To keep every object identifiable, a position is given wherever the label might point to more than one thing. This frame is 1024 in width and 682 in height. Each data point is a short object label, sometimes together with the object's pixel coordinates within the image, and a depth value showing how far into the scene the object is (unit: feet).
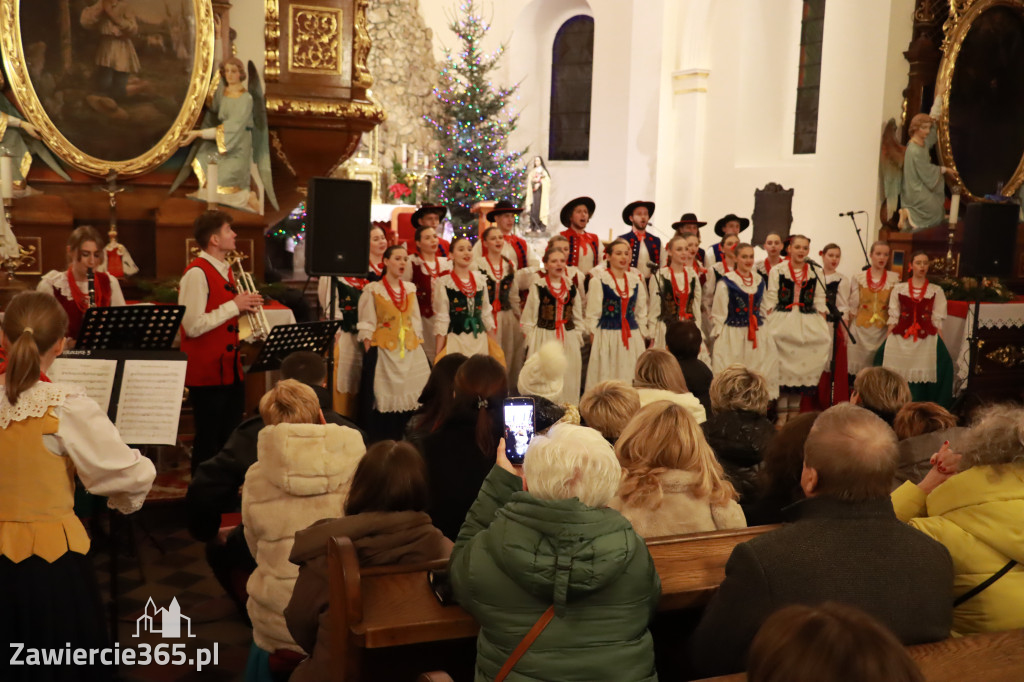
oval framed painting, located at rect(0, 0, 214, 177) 27.27
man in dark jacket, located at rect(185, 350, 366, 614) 13.69
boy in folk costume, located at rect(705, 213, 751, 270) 35.69
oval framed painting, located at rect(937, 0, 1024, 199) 40.57
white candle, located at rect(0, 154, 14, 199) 25.82
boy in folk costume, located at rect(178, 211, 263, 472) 20.20
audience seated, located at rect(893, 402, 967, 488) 13.32
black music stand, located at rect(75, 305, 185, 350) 17.12
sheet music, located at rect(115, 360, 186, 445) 13.29
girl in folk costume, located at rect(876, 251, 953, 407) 31.22
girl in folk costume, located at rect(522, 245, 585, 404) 27.53
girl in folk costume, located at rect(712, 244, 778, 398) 30.14
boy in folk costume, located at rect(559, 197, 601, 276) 32.50
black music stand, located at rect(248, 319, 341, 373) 19.29
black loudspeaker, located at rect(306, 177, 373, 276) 21.88
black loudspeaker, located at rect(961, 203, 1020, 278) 31.60
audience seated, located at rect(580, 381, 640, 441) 13.58
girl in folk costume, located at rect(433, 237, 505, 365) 25.84
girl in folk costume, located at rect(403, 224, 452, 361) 27.09
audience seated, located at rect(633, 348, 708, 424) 16.11
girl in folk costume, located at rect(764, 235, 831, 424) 31.01
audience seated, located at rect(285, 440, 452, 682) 9.48
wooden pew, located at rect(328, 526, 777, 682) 8.38
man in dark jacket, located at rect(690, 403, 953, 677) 7.61
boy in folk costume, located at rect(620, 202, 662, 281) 33.71
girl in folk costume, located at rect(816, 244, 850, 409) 32.12
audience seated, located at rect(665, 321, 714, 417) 19.81
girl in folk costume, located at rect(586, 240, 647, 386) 28.07
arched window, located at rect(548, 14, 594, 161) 62.18
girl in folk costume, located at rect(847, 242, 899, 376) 32.14
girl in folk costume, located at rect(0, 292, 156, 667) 10.52
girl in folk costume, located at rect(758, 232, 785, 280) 33.41
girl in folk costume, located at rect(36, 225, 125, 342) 21.72
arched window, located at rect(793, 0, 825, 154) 48.67
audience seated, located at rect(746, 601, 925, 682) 4.79
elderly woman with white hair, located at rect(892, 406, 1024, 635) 8.93
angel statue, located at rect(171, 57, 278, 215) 29.12
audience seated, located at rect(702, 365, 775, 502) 14.15
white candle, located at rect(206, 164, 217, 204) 28.76
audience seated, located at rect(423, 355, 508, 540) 13.11
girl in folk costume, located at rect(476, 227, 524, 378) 29.60
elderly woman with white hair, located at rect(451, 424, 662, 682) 7.59
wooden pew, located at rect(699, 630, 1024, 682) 7.61
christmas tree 57.36
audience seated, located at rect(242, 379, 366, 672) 11.28
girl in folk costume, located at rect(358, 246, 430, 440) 24.09
